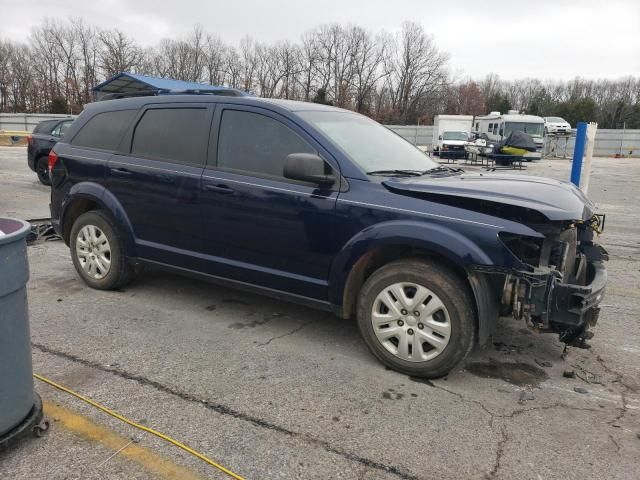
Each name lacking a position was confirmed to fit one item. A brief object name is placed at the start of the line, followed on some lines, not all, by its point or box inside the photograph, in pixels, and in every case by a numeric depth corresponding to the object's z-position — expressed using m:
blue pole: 9.27
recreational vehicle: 31.29
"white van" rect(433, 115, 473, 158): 28.94
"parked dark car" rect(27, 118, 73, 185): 12.06
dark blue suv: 3.13
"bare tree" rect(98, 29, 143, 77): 62.99
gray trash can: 2.29
